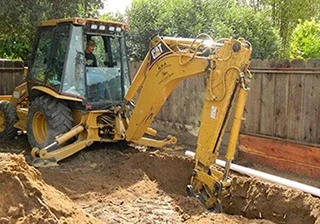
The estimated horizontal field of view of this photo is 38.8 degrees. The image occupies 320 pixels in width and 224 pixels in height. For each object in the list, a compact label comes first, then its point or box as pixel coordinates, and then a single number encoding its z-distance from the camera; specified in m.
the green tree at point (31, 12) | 10.00
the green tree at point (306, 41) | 12.48
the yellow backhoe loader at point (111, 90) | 5.17
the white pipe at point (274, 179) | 5.19
